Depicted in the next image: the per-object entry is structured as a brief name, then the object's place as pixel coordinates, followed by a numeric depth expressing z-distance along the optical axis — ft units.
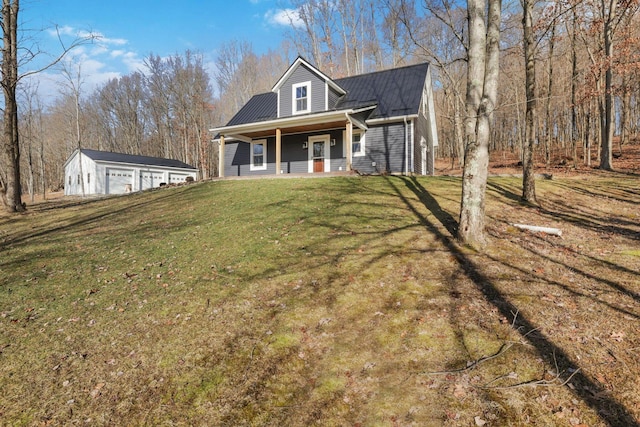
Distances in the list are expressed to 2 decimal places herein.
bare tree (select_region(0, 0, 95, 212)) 40.93
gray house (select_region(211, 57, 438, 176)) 50.89
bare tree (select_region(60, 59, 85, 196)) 88.11
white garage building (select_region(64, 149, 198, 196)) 88.94
